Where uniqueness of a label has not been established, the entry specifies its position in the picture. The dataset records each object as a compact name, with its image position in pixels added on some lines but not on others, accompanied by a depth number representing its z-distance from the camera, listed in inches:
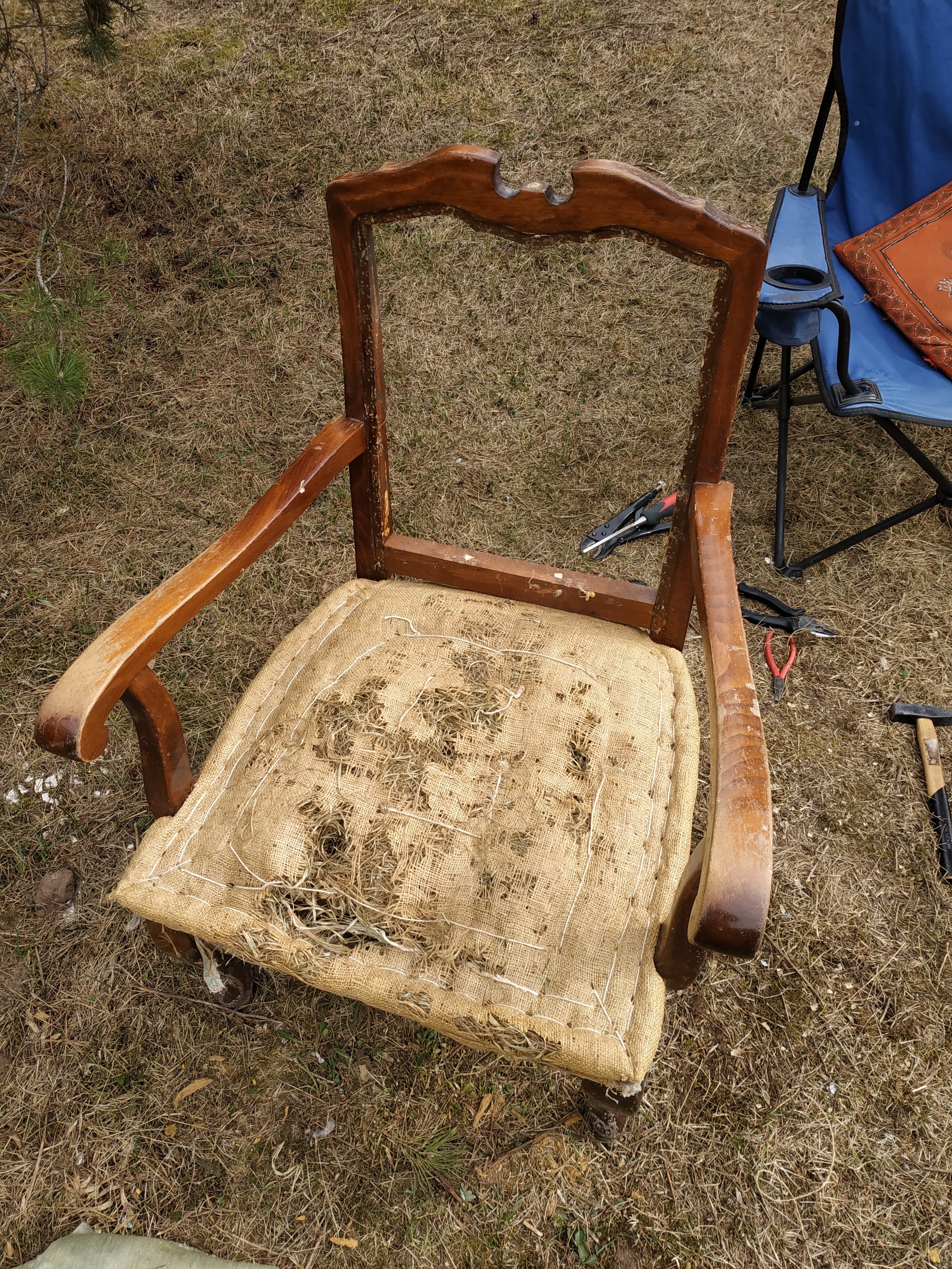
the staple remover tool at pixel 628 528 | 98.3
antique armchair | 40.4
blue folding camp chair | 80.5
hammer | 75.2
